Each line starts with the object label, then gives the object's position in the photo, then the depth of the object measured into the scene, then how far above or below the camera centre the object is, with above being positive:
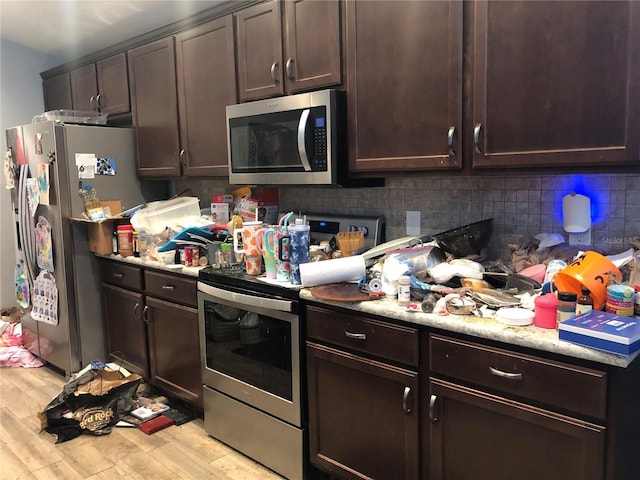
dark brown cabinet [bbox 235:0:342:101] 2.30 +0.60
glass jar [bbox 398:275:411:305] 1.86 -0.40
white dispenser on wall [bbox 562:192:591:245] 1.93 -0.17
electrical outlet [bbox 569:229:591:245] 1.96 -0.25
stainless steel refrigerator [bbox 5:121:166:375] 3.25 -0.18
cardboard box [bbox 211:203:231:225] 3.16 -0.20
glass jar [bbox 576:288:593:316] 1.51 -0.38
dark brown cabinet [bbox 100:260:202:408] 2.76 -0.82
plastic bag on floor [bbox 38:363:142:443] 2.76 -1.17
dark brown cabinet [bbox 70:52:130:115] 3.52 +0.66
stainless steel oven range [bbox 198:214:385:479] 2.19 -0.82
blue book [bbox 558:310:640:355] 1.32 -0.41
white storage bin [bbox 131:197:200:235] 3.06 -0.20
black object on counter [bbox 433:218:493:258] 2.08 -0.26
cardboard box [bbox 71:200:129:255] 3.23 -0.30
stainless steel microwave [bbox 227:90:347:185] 2.30 +0.17
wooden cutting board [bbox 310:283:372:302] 1.92 -0.43
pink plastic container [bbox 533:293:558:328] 1.54 -0.41
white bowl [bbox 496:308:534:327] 1.57 -0.43
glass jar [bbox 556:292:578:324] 1.50 -0.38
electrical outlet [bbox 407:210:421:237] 2.49 -0.23
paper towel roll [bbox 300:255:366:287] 2.08 -0.37
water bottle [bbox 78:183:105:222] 3.29 -0.12
